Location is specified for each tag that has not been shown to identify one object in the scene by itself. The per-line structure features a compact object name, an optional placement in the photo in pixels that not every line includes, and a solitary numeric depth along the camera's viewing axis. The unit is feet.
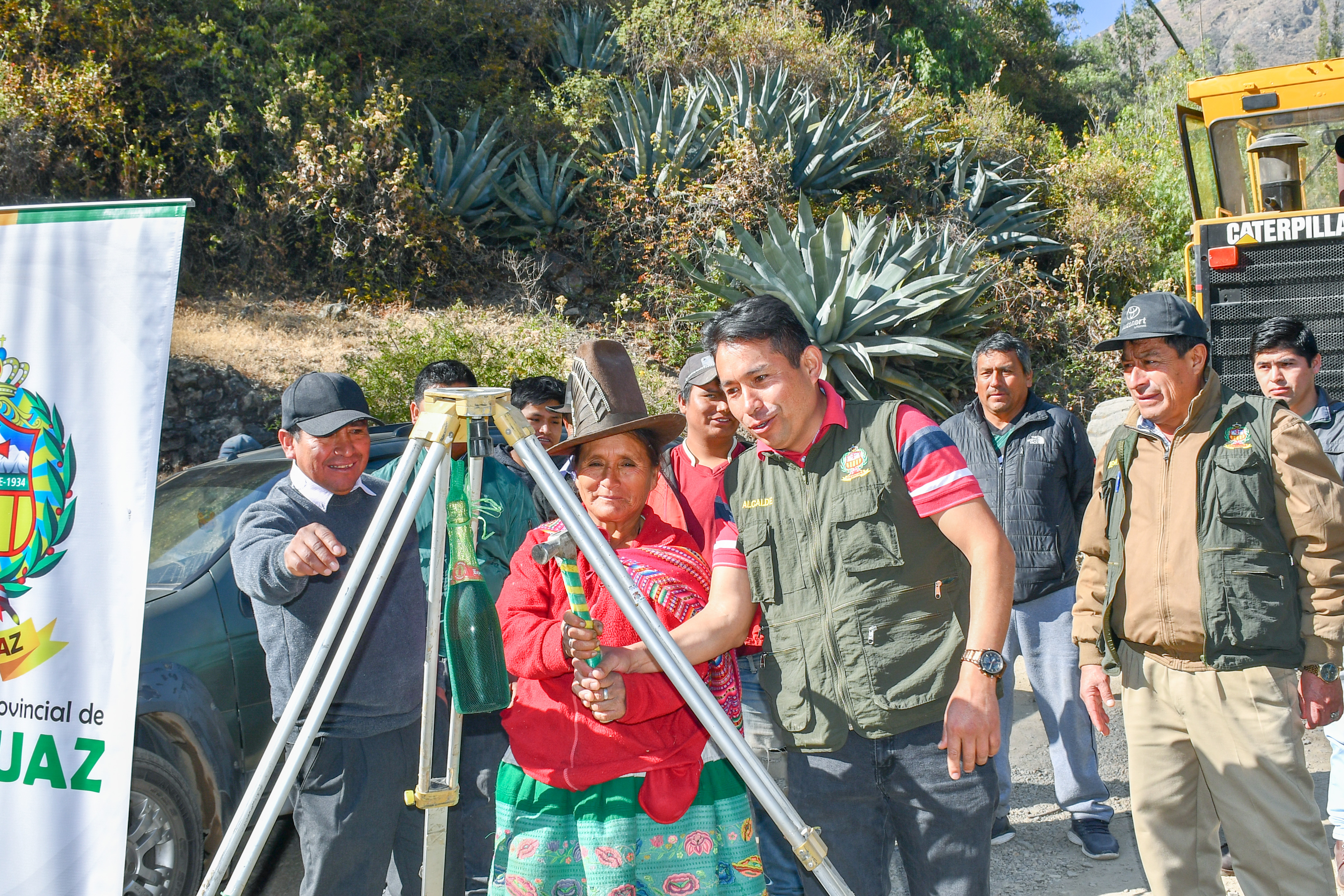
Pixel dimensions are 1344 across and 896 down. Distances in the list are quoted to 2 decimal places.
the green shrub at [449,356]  26.48
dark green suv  11.03
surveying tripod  6.57
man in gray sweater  9.02
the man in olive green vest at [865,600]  7.83
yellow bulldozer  22.20
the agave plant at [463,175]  39.68
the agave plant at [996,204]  42.01
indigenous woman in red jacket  7.66
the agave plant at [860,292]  27.66
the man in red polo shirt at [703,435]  11.64
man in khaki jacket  9.15
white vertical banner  6.97
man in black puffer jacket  13.05
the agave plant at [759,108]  38.50
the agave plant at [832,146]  39.58
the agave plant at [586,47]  47.57
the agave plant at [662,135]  38.91
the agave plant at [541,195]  40.68
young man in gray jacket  13.46
